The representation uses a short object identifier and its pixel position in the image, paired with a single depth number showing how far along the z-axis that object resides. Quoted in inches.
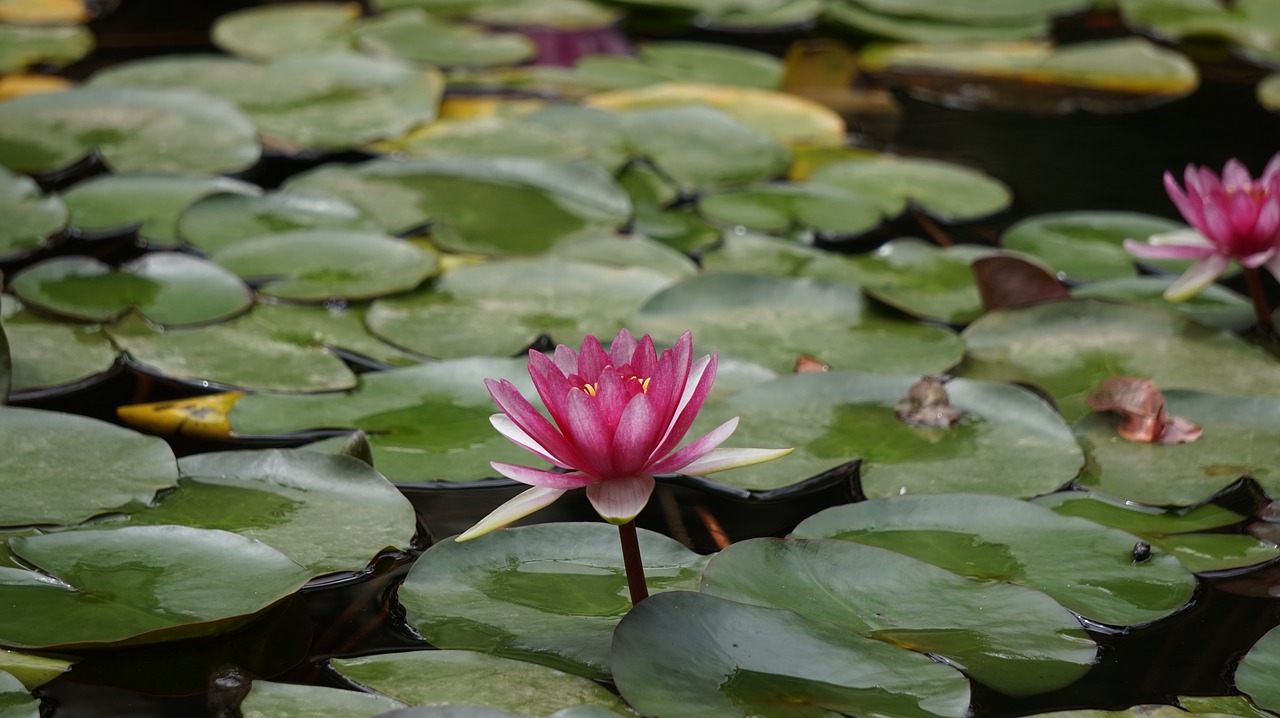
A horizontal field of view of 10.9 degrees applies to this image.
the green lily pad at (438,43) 182.3
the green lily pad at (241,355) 130.7
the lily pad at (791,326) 132.6
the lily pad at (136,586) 121.4
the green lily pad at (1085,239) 138.5
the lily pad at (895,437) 127.2
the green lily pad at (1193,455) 127.1
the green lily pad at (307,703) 119.9
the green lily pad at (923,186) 143.2
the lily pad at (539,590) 121.6
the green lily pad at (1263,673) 121.1
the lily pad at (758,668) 119.9
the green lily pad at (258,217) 137.9
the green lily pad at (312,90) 148.9
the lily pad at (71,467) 124.5
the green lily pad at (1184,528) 125.0
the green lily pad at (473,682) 120.2
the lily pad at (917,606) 121.6
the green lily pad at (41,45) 174.8
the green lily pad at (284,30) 184.8
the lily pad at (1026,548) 123.5
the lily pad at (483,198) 139.3
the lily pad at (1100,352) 131.4
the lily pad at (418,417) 127.6
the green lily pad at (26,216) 136.7
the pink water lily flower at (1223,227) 131.3
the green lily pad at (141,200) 138.7
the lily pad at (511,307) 133.0
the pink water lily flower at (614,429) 119.9
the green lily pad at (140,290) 133.2
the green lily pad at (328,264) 135.0
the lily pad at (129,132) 143.0
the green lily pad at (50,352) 130.2
